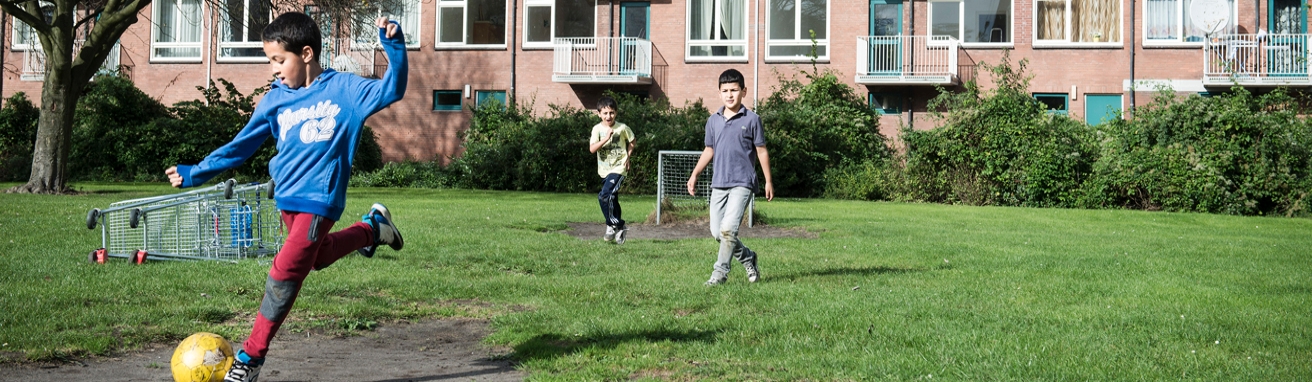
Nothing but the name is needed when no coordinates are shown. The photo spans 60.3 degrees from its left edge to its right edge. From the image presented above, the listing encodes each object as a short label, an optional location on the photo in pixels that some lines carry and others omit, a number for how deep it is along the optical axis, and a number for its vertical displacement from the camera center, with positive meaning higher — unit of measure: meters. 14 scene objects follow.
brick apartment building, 30.72 +4.61
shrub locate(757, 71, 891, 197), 27.25 +2.00
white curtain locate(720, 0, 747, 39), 33.09 +5.64
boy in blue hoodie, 4.88 +0.27
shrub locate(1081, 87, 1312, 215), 22.33 +1.13
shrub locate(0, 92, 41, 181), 29.97 +1.81
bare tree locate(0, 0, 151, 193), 20.64 +2.37
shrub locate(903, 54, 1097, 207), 24.05 +1.28
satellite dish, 29.94 +5.37
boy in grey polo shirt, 8.47 +0.32
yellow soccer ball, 4.80 -0.68
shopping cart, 9.22 -0.20
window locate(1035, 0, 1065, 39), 31.38 +5.43
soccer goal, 16.34 +0.43
